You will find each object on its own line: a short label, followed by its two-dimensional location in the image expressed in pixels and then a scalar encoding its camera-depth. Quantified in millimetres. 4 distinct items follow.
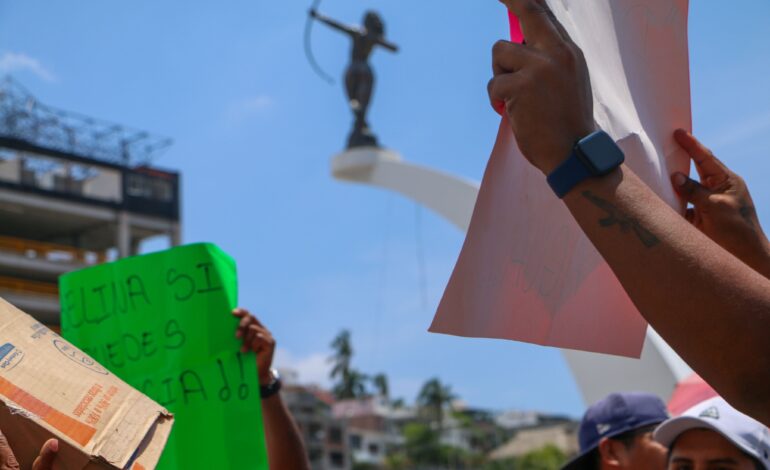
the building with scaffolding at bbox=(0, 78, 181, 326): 42094
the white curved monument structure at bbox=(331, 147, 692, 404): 10844
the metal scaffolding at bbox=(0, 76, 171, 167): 41938
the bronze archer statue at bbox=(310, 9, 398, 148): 18719
